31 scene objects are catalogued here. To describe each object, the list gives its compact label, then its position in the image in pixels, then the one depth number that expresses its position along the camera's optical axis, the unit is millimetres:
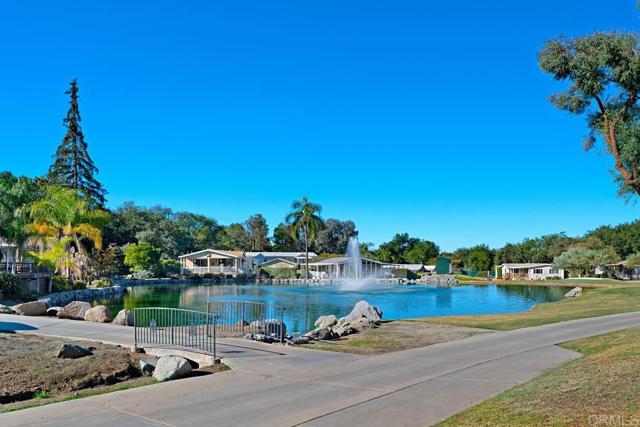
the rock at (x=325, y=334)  16219
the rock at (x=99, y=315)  20328
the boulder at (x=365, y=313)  20391
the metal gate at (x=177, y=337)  13477
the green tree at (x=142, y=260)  74000
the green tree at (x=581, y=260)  78750
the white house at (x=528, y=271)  88000
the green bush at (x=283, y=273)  87938
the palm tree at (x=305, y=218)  85250
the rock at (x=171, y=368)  10328
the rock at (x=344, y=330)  17541
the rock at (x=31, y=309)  22297
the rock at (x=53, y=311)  22578
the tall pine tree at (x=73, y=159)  71875
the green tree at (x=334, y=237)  131625
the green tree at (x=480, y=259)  110188
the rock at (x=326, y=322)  21781
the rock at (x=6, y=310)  22969
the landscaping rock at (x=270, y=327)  16159
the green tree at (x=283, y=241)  128625
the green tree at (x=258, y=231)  135500
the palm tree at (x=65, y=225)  46906
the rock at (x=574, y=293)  44969
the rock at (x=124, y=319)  19422
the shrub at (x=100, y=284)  51266
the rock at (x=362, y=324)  18312
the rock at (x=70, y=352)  12250
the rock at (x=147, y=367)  11320
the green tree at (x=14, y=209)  37094
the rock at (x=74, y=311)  21250
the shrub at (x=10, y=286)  30922
